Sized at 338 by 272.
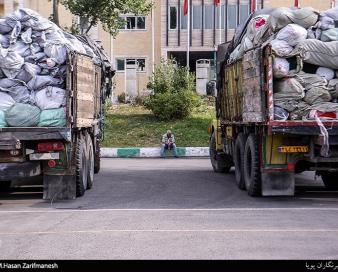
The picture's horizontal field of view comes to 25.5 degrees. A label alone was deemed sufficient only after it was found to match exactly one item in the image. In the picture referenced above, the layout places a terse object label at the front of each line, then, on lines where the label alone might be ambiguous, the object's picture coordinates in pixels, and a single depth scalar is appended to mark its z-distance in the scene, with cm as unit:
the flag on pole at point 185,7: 4223
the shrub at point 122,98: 4189
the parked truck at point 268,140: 1251
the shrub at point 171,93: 3212
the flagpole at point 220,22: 4669
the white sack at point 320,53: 1291
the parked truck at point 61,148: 1278
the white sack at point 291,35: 1280
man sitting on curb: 2780
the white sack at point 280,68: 1266
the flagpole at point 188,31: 4372
